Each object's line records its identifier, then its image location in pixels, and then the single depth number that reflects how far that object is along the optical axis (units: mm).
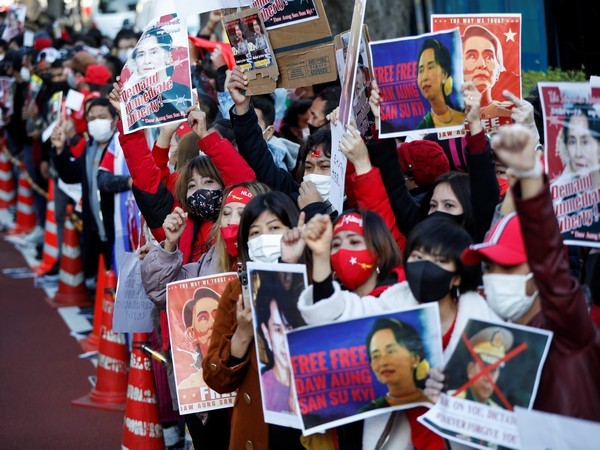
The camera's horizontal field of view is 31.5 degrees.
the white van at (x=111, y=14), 25141
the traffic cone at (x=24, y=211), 15727
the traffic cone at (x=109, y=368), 8047
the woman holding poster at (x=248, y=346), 4484
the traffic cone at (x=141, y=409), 6340
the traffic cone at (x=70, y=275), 11469
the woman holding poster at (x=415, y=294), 3664
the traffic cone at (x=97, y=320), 9625
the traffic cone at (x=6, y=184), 17308
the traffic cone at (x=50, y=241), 12570
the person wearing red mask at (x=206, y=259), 5094
